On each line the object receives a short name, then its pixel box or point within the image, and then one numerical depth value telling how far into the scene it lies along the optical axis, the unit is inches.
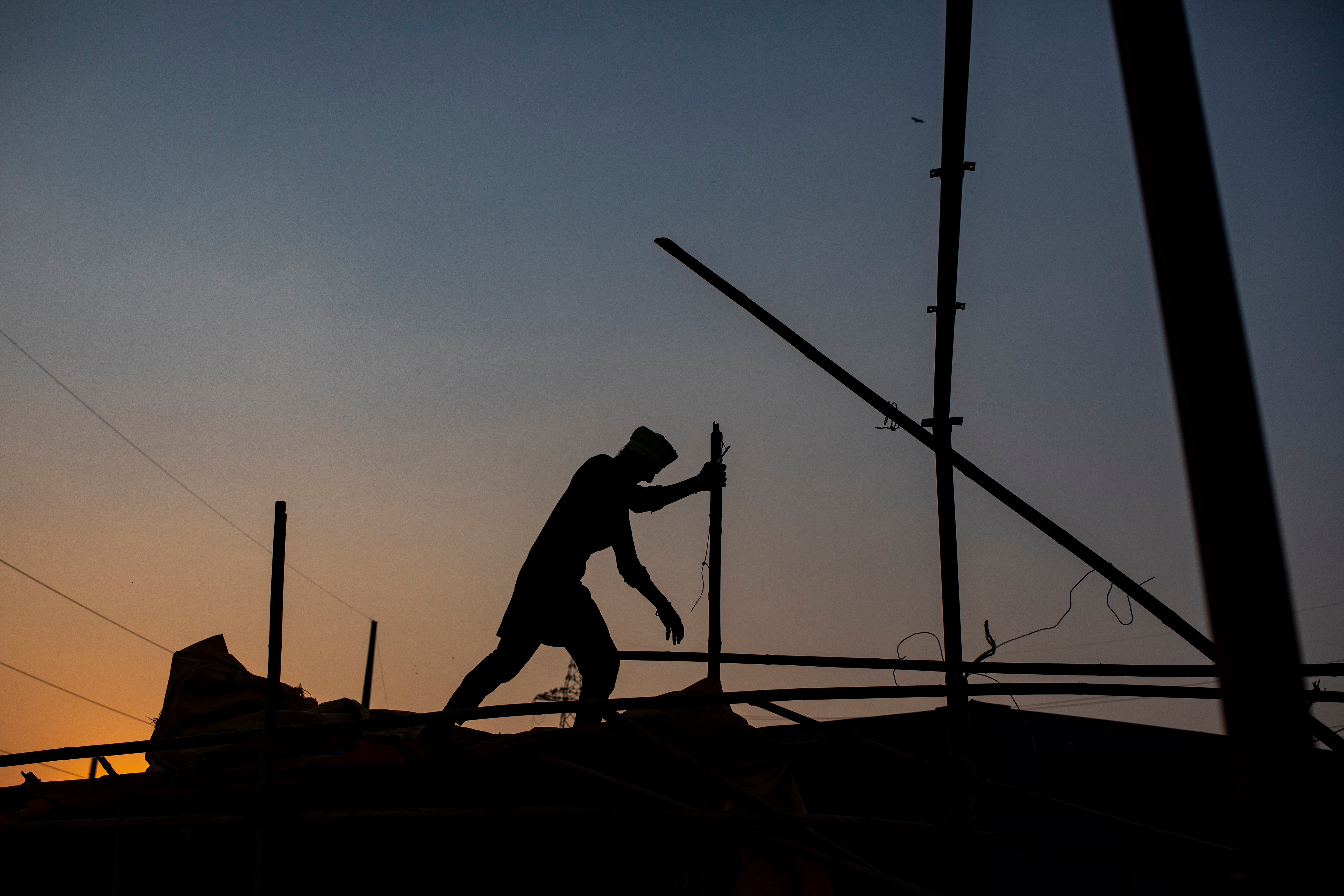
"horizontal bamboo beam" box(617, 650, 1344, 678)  157.8
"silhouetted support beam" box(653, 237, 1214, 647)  167.6
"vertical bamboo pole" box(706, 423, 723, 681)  240.4
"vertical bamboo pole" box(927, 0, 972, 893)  161.5
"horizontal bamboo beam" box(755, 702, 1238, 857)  162.7
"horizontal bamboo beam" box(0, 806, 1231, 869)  142.2
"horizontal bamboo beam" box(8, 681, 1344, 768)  157.1
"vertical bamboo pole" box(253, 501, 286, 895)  175.3
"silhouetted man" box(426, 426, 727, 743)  204.8
